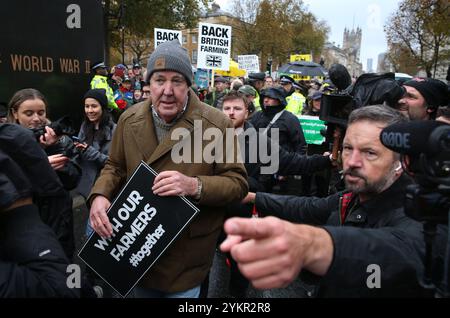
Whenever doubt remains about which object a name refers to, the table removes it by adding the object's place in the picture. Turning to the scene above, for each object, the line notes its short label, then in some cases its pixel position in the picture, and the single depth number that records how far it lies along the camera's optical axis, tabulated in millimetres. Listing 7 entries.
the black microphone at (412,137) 1004
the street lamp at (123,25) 18739
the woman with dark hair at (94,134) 3461
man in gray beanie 1988
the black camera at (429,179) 979
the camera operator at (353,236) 868
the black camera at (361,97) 2711
